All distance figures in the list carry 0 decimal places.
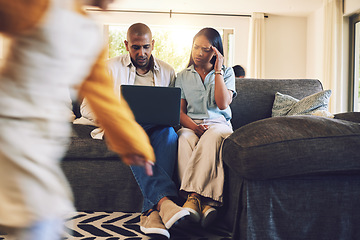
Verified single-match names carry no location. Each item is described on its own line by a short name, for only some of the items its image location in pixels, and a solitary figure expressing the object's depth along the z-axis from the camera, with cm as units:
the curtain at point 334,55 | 625
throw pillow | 222
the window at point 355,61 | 618
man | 163
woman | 176
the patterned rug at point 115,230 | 166
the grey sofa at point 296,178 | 140
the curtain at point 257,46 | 755
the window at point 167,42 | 755
